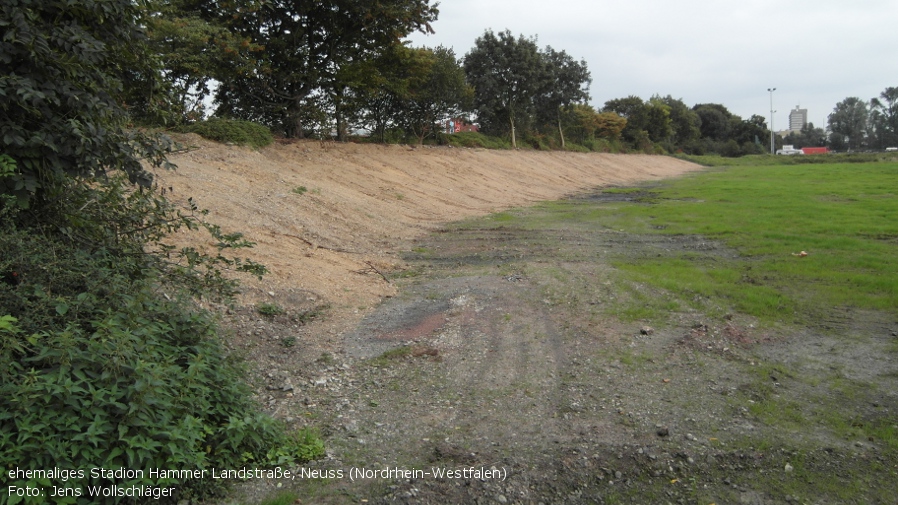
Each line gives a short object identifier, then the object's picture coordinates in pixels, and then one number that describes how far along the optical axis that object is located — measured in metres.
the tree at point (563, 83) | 49.41
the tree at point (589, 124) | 55.20
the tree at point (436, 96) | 29.11
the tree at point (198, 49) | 14.43
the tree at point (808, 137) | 118.12
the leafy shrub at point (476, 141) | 35.04
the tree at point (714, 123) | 92.75
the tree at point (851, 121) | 99.88
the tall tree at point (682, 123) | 83.56
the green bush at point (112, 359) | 3.42
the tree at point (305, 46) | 19.92
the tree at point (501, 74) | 42.06
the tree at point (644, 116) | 71.62
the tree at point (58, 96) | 4.36
